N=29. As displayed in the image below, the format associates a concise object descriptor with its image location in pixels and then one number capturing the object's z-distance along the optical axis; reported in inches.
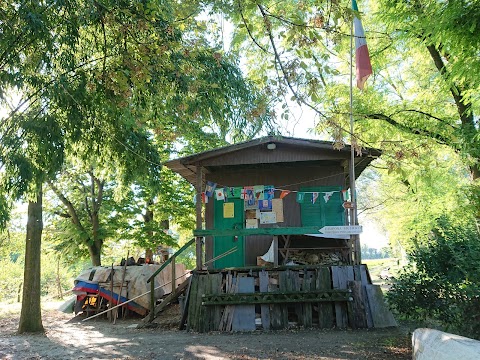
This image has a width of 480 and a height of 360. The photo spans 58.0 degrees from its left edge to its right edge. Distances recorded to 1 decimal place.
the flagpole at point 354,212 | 385.7
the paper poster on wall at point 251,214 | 464.8
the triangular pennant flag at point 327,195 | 421.4
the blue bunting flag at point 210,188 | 436.5
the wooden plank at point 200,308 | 366.3
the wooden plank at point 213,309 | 366.6
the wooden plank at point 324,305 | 358.3
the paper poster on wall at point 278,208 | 455.5
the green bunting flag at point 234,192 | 426.9
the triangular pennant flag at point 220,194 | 429.1
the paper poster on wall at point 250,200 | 421.7
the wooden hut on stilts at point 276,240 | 363.6
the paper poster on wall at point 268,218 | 456.4
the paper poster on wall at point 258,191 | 422.9
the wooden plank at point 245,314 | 360.8
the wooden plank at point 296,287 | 364.8
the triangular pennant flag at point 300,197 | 423.2
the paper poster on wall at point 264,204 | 444.8
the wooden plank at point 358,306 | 352.2
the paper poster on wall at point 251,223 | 460.4
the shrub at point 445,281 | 242.8
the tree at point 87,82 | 226.2
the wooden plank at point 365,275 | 374.1
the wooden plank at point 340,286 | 358.0
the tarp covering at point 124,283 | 543.8
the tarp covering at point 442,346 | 149.3
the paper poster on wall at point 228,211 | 469.7
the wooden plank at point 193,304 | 370.6
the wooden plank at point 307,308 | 360.8
